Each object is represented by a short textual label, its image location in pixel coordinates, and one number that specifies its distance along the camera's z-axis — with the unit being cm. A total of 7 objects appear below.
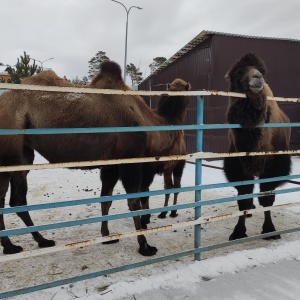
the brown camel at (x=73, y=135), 329
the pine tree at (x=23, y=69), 2082
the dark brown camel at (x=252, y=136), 351
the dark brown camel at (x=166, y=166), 416
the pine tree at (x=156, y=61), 5512
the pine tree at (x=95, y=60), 5575
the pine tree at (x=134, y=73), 5753
